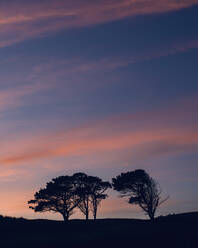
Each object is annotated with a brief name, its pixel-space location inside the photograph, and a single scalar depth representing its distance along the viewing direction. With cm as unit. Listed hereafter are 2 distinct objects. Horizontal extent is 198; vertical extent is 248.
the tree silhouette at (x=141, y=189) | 8756
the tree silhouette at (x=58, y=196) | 9050
